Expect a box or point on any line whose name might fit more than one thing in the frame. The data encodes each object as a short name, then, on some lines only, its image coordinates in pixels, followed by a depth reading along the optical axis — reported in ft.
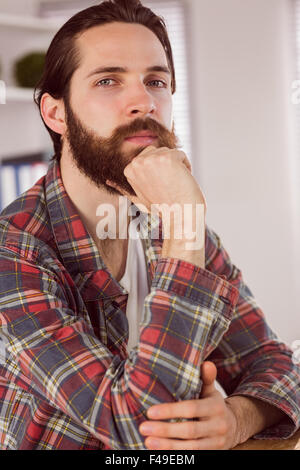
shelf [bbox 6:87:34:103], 7.63
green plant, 7.84
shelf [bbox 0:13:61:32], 7.86
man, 2.62
